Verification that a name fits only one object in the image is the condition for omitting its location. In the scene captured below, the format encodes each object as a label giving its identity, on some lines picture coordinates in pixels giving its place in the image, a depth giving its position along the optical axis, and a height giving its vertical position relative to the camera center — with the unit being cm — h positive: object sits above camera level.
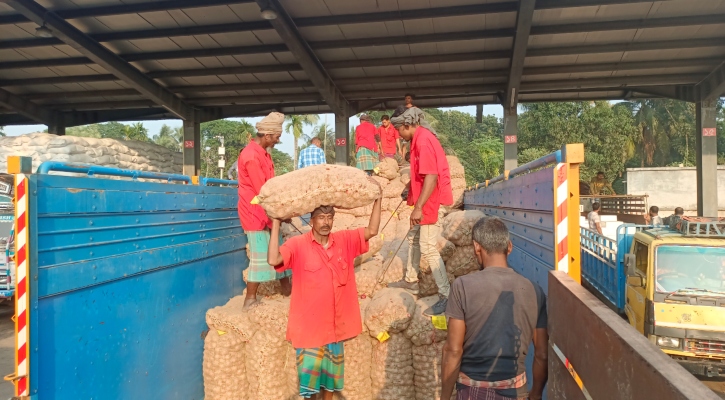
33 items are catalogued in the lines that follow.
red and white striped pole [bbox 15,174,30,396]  206 -42
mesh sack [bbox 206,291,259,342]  357 -102
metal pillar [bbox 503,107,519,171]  1079 +135
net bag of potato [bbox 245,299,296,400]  350 -126
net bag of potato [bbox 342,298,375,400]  329 -131
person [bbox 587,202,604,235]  888 -58
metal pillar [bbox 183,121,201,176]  1248 +144
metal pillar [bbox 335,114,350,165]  1161 +158
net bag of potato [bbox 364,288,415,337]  330 -91
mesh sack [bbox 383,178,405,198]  789 +12
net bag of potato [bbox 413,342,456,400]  329 -133
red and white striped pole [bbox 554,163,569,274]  234 -13
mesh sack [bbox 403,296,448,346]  329 -103
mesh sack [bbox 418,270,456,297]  398 -82
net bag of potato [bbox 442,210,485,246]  410 -33
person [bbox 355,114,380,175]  880 +104
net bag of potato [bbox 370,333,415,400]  333 -134
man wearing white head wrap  371 +1
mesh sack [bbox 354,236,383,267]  442 -52
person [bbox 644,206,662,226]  988 -64
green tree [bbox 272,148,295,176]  5108 +484
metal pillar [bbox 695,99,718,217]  1041 +72
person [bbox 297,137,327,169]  660 +63
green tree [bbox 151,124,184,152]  5297 +792
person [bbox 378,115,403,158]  961 +125
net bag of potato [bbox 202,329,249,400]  353 -137
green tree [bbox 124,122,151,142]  4425 +721
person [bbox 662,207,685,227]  517 -36
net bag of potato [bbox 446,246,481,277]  414 -64
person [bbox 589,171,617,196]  1436 +22
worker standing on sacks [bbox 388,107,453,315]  359 +5
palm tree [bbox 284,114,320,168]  3994 +670
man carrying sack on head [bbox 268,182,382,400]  264 -63
